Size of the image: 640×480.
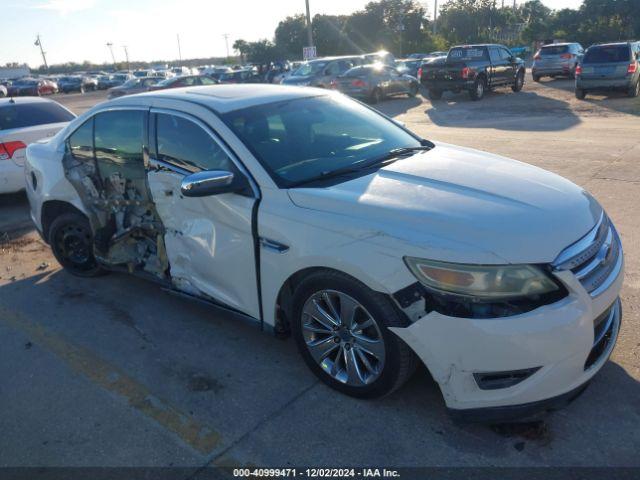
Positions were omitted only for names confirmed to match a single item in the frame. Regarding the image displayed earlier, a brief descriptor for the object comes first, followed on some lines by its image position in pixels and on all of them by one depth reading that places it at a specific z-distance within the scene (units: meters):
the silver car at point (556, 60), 23.39
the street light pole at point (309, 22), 33.52
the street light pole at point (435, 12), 60.32
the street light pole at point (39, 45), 96.94
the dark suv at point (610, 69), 16.16
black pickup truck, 18.11
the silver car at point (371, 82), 19.56
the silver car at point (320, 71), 20.30
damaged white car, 2.50
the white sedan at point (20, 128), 7.34
